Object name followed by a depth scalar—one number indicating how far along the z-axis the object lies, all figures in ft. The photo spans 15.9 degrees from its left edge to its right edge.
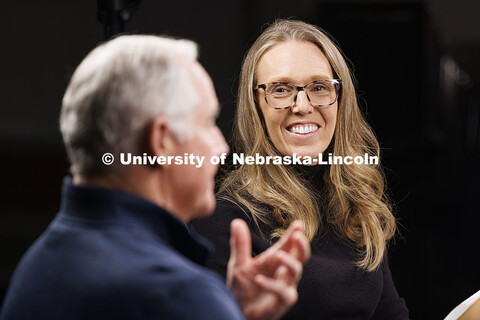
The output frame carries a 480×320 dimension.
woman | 8.76
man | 6.62
